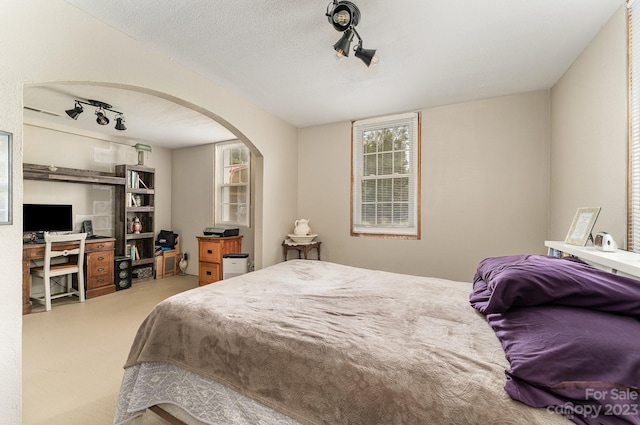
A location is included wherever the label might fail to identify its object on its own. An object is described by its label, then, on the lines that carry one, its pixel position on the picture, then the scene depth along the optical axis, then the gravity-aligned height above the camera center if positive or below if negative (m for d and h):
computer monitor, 3.69 -0.11
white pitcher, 3.91 -0.26
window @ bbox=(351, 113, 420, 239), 3.49 +0.49
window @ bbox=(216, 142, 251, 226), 4.87 +0.52
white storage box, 3.98 -0.83
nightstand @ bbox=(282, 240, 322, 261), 3.79 -0.53
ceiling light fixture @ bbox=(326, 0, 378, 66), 1.59 +1.19
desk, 3.93 -0.84
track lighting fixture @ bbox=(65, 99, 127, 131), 3.08 +1.25
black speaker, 4.32 -1.04
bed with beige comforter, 0.84 -0.58
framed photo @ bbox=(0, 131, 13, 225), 1.43 +0.18
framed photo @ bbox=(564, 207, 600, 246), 1.78 -0.10
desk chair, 3.43 -0.79
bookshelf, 4.63 -0.12
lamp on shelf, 4.73 +1.13
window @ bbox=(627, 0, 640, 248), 1.58 +0.47
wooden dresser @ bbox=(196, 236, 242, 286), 4.27 -0.76
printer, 4.49 -0.37
